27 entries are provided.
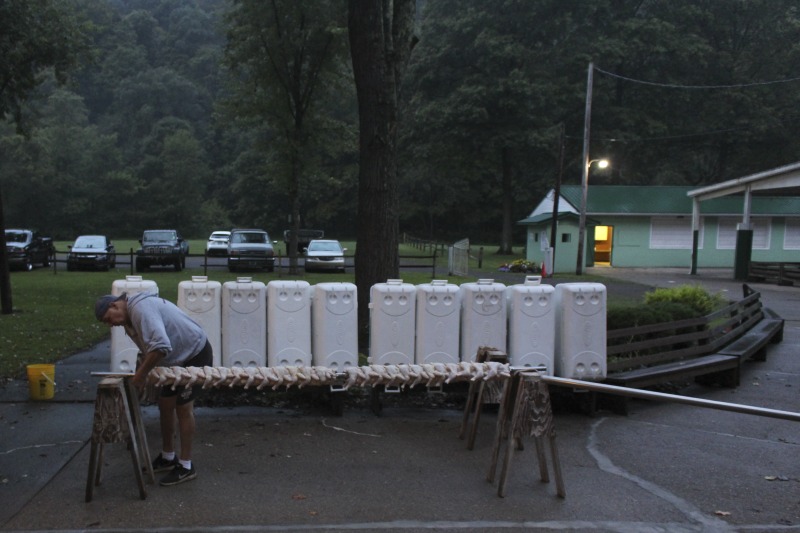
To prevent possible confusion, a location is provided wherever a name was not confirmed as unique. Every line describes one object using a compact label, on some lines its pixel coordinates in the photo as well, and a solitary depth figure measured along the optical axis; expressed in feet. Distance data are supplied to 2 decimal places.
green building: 111.75
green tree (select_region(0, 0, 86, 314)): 49.03
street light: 95.96
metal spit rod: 12.49
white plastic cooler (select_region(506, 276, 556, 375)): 23.61
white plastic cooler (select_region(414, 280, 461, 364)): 23.50
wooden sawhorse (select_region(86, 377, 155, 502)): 15.25
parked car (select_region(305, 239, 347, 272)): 94.58
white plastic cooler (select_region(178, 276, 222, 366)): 22.94
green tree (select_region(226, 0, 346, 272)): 86.22
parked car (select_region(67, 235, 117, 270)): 90.43
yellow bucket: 24.00
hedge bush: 34.68
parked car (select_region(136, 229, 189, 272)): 89.10
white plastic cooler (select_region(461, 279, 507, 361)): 23.66
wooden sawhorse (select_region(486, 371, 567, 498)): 16.12
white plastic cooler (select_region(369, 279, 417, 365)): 23.44
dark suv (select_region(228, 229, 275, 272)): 90.74
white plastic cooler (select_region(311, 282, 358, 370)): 23.20
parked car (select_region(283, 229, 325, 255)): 155.27
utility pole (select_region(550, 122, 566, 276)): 96.89
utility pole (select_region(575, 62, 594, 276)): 95.86
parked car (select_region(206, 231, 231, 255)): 135.95
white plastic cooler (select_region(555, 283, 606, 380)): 23.71
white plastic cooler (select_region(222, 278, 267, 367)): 23.26
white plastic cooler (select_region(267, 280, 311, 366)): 23.24
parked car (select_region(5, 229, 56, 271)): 88.69
